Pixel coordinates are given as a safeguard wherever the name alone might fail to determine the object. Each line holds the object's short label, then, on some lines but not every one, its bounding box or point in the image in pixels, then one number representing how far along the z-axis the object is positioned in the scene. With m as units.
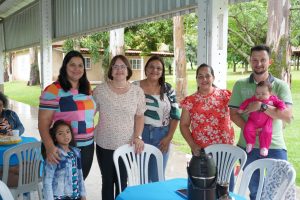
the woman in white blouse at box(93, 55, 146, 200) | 2.96
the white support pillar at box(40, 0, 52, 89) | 8.48
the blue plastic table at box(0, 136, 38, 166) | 3.22
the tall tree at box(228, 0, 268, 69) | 17.15
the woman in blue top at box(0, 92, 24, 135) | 3.80
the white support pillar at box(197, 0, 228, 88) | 3.58
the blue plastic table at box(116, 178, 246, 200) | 2.13
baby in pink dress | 2.72
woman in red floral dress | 3.01
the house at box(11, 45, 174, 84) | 24.71
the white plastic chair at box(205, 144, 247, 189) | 2.90
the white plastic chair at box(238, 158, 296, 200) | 2.23
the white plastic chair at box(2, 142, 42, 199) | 3.11
